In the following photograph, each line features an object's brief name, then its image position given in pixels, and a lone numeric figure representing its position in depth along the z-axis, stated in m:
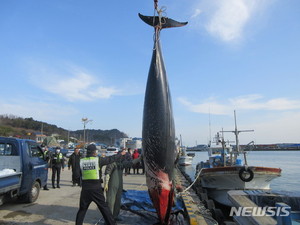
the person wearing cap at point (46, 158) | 7.56
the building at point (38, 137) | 61.86
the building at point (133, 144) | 39.67
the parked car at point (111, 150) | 36.34
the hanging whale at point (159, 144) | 4.48
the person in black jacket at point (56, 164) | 9.04
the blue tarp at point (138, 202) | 5.96
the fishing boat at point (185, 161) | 25.56
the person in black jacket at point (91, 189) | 4.18
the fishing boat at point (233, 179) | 9.41
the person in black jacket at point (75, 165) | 8.16
